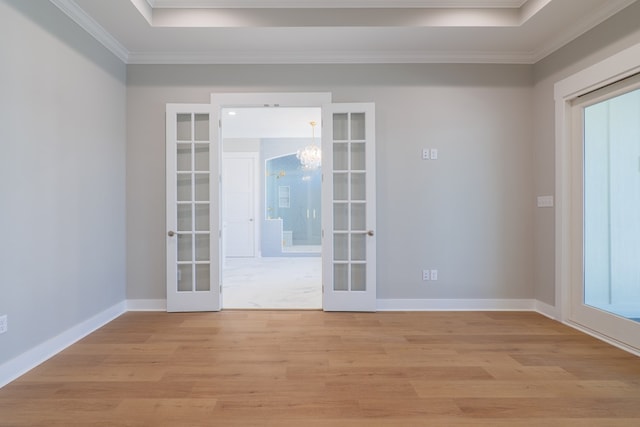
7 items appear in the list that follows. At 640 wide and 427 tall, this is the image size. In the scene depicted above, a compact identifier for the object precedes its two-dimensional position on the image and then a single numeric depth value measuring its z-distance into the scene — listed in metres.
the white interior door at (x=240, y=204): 8.03
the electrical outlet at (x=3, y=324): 2.11
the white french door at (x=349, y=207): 3.59
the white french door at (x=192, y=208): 3.59
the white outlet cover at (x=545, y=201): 3.39
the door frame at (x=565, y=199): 3.13
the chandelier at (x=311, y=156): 6.78
